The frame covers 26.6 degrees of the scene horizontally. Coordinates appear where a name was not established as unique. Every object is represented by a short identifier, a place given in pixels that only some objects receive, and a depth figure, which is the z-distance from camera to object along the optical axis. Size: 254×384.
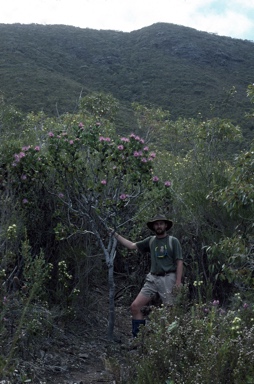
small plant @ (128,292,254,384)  3.08
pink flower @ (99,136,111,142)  5.38
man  5.63
